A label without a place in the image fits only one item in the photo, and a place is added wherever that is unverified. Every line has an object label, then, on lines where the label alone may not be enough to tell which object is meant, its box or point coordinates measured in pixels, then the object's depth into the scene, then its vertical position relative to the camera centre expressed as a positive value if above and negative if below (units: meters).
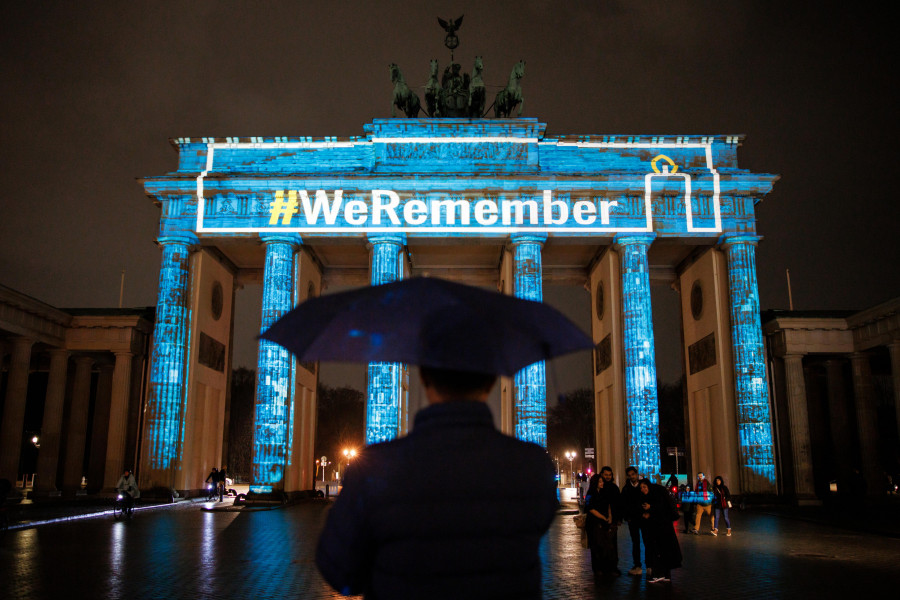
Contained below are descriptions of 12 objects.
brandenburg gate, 33.59 +10.24
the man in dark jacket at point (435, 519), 2.71 -0.21
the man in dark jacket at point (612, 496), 13.43 -0.65
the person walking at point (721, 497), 20.77 -1.02
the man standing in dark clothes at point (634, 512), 13.37 -0.90
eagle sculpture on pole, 39.47 +21.58
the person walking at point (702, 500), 21.19 -1.10
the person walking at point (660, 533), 12.31 -1.18
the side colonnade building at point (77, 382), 33.94 +3.65
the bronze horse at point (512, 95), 36.88 +17.08
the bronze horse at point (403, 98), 37.06 +17.03
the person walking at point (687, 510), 21.78 -1.44
